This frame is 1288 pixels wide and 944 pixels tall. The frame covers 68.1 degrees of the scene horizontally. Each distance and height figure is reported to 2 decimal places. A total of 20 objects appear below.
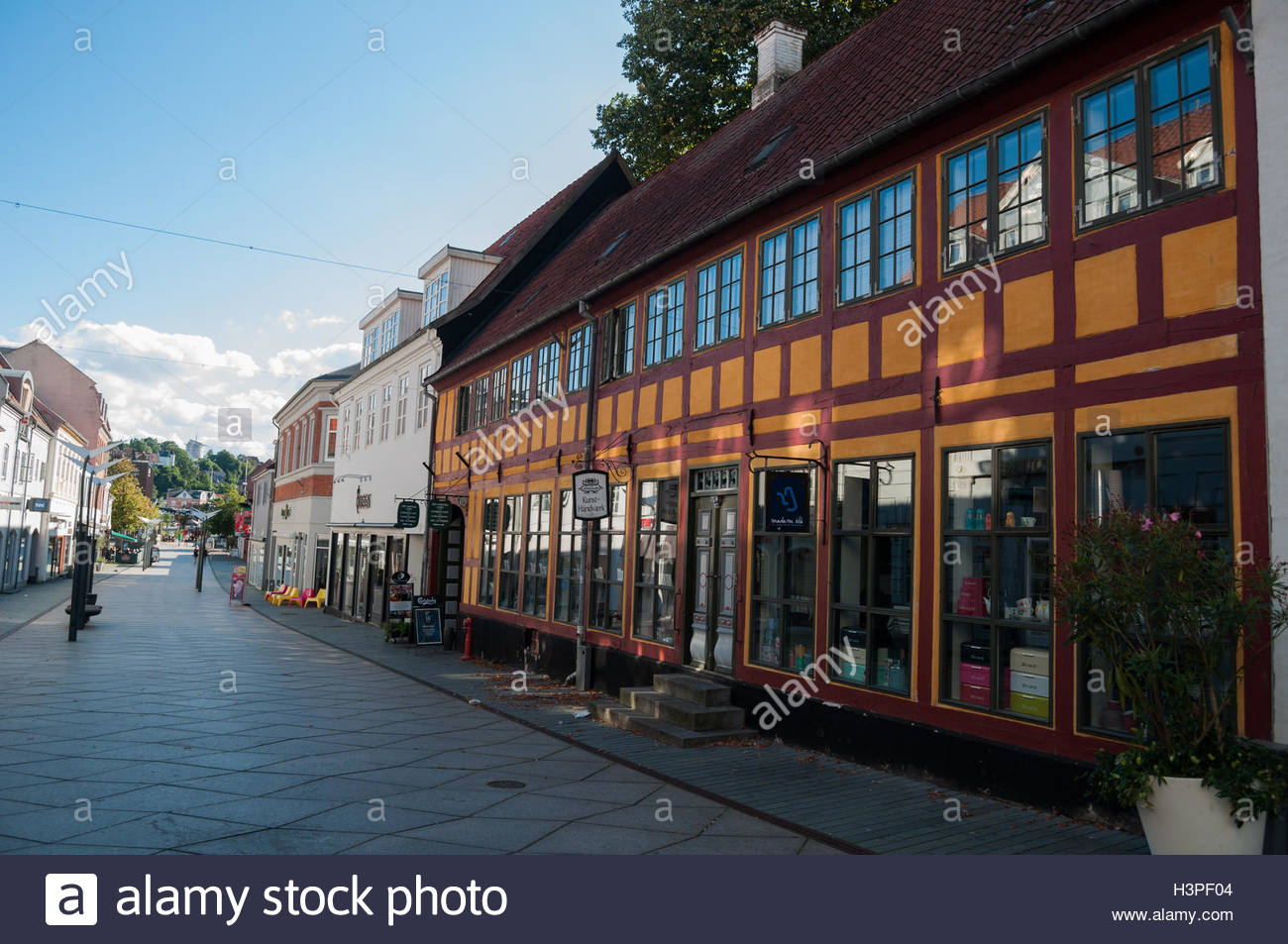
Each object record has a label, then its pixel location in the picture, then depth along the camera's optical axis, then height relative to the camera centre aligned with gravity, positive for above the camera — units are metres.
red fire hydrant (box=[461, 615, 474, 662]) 19.90 -1.95
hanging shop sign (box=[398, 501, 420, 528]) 23.25 +0.66
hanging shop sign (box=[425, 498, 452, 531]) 21.36 +0.61
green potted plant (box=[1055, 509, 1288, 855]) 5.21 -0.62
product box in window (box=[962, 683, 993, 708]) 7.98 -1.21
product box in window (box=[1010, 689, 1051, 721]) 7.46 -1.21
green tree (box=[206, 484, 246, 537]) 108.75 +2.43
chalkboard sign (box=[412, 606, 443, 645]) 20.81 -1.84
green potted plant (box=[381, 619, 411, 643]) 22.38 -2.11
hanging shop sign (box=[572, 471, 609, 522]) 13.81 +0.71
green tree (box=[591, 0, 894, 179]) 21.53 +11.74
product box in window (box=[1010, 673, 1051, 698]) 7.50 -1.05
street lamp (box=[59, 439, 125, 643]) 20.38 -1.07
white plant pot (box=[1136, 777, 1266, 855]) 5.16 -1.47
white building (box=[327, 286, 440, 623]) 25.22 +2.62
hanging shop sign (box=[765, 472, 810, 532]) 10.09 +0.48
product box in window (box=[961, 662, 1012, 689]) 7.87 -1.04
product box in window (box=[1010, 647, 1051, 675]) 7.52 -0.86
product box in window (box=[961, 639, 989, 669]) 8.06 -0.86
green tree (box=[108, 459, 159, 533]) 77.44 +2.52
